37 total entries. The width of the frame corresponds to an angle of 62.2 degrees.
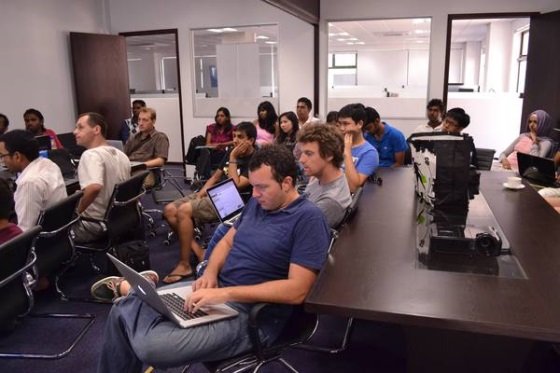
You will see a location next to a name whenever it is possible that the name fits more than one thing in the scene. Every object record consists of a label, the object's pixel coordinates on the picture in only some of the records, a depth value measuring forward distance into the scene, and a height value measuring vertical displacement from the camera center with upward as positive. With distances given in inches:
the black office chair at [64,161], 153.0 -22.7
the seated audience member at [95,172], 121.7 -21.7
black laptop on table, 126.4 -22.7
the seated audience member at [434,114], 211.3 -11.9
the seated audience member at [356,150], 116.0 -16.1
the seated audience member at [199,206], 138.3 -34.5
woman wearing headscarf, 173.5 -20.2
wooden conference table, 52.3 -25.3
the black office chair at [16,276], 76.0 -30.4
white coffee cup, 117.1 -23.5
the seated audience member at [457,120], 158.1 -10.9
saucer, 116.6 -24.6
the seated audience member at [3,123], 205.0 -13.5
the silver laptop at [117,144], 185.3 -20.9
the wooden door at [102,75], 261.3 +9.0
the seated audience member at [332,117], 183.3 -11.3
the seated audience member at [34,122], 205.5 -13.2
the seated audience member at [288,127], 196.7 -15.9
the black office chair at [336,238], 87.5 -26.7
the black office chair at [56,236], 97.8 -31.8
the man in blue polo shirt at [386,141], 165.9 -18.9
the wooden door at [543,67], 217.9 +9.0
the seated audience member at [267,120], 218.2 -14.4
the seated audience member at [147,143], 187.2 -21.4
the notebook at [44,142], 165.3 -17.8
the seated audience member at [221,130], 239.8 -20.5
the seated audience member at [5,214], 89.2 -23.5
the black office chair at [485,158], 164.0 -24.6
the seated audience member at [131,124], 253.4 -18.6
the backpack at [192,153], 207.9 -28.0
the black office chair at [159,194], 174.9 -39.4
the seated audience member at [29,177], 105.2 -19.5
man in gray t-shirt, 88.9 -14.4
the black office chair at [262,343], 64.7 -36.7
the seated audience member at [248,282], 64.1 -28.1
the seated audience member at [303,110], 220.8 -9.8
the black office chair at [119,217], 121.3 -34.0
